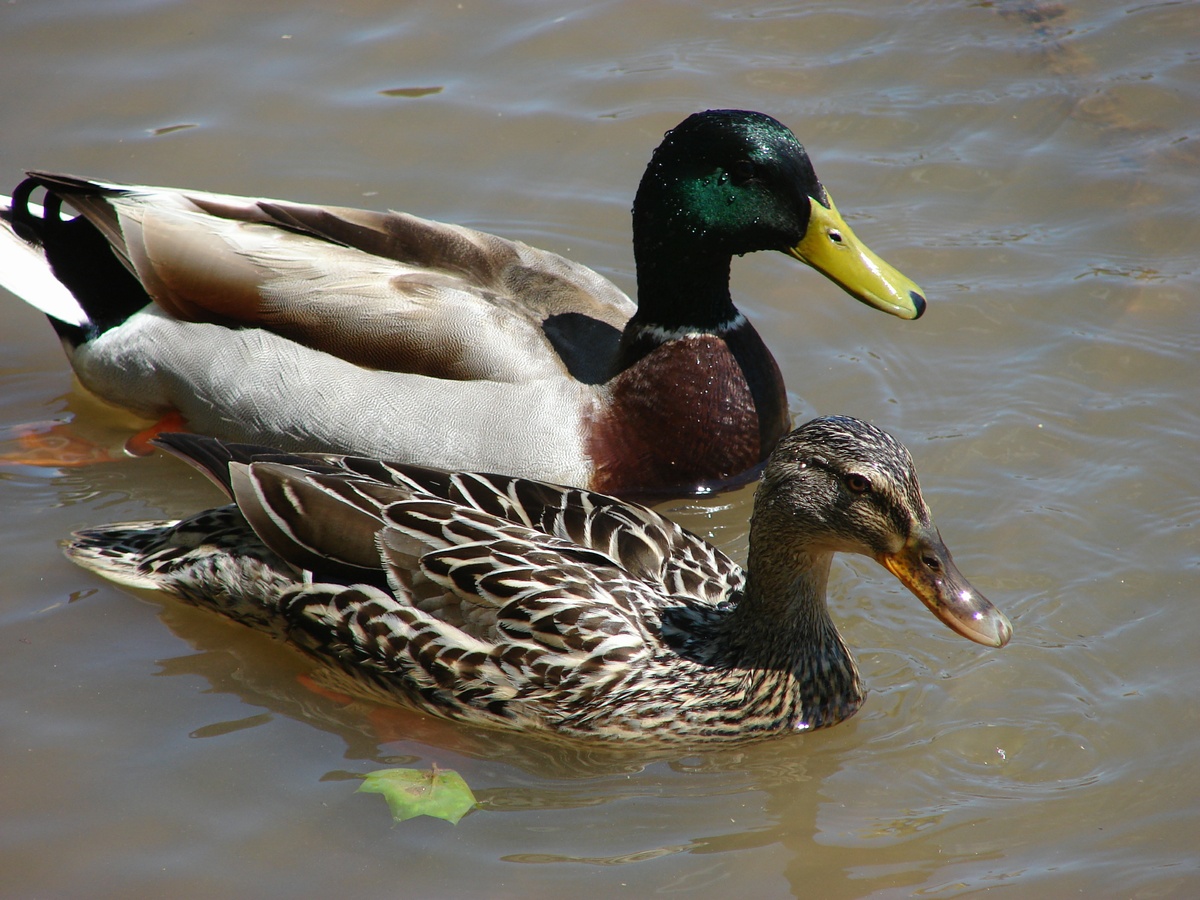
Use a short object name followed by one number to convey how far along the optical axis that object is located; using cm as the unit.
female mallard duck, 958
